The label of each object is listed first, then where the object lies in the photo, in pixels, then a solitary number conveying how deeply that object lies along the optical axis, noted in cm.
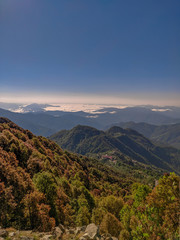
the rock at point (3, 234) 1388
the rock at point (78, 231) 1767
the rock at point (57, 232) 1647
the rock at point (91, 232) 1559
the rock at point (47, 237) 1510
